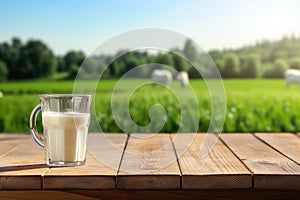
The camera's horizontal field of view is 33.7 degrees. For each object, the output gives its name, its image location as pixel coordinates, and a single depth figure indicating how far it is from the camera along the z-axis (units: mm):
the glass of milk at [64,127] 1203
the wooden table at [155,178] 1085
